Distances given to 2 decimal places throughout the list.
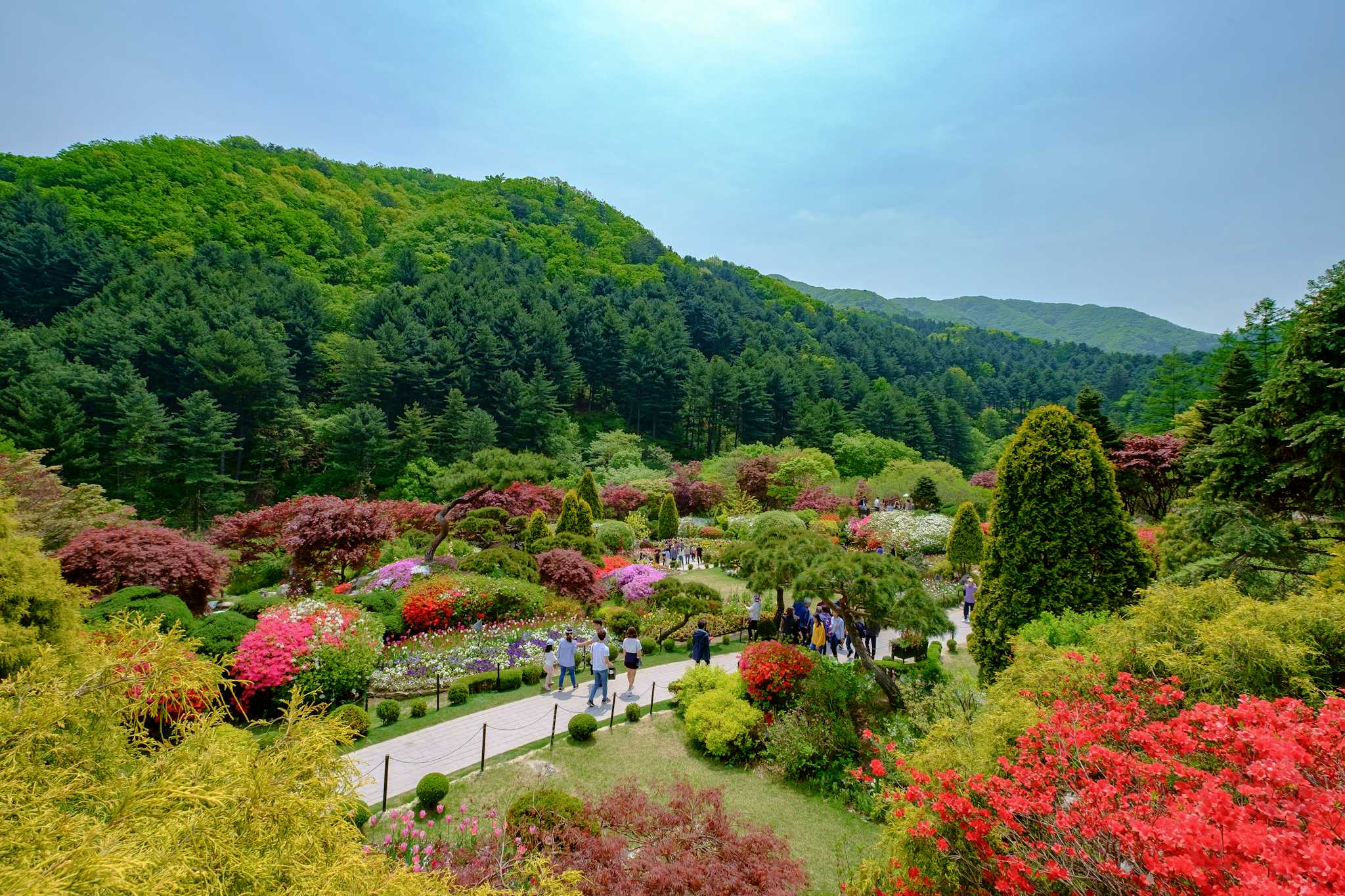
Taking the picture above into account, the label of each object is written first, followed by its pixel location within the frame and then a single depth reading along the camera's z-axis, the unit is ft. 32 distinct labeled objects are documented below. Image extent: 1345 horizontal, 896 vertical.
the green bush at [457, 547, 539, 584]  51.24
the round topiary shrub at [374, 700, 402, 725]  31.04
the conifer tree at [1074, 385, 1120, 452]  75.46
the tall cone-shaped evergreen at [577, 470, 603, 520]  89.86
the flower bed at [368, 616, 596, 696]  36.65
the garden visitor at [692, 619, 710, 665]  38.73
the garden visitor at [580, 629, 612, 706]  33.12
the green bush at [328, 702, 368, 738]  28.37
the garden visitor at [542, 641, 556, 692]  35.99
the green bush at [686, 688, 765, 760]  28.66
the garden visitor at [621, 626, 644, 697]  35.50
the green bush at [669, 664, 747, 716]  32.12
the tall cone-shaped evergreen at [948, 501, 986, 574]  69.51
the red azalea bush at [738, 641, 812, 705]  31.40
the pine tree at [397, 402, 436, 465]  119.24
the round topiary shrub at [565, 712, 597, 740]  29.32
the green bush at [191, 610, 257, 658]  29.12
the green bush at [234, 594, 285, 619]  43.09
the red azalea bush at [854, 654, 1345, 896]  9.07
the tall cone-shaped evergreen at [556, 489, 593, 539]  72.64
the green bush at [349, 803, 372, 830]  20.34
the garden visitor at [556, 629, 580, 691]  35.55
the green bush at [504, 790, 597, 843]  20.20
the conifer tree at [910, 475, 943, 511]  111.96
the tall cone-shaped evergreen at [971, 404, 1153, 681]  30.04
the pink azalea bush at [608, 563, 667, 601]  55.98
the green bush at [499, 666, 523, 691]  36.73
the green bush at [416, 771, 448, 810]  22.76
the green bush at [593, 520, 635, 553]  82.58
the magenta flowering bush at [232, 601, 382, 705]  29.76
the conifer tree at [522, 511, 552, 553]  69.41
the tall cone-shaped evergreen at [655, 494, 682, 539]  97.35
